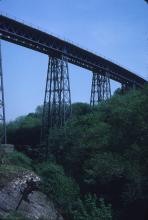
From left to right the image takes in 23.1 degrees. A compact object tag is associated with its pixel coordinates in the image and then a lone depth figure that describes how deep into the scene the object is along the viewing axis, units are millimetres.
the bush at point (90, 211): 10672
